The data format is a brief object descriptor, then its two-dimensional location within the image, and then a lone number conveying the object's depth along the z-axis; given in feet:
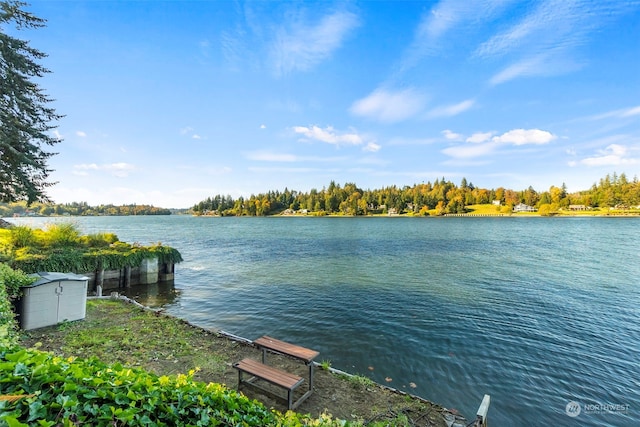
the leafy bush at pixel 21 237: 62.95
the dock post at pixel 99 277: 67.31
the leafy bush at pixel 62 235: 69.06
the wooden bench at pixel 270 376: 21.89
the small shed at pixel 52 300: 32.94
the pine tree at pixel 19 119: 62.44
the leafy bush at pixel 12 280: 30.58
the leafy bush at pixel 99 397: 6.99
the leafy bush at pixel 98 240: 75.83
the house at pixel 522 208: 553.23
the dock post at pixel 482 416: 20.73
